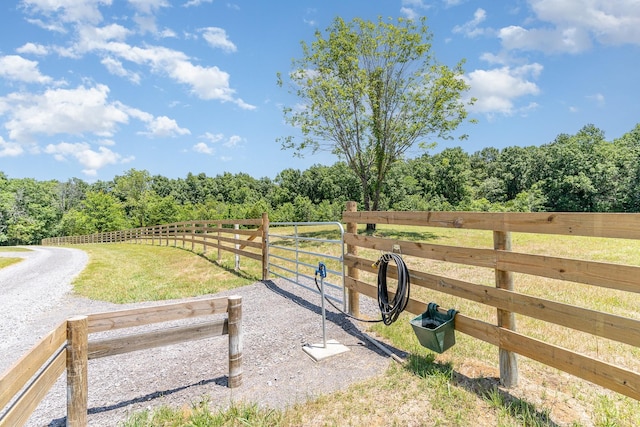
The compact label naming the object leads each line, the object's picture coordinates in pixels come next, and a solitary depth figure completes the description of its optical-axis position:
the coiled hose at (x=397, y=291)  3.72
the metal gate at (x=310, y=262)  5.34
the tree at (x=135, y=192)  50.69
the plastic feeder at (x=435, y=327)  3.16
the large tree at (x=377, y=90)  15.82
